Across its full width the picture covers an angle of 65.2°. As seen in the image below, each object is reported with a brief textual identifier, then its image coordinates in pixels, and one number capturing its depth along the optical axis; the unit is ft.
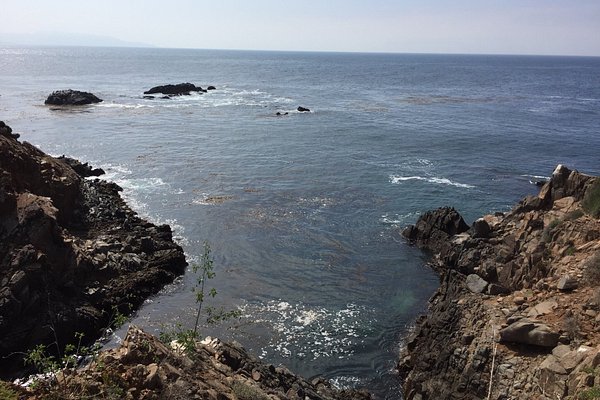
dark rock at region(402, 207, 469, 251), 118.93
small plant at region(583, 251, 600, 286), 62.59
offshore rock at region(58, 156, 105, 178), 159.82
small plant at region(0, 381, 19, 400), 32.51
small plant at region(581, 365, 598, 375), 47.60
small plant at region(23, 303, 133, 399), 35.32
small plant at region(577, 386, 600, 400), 43.88
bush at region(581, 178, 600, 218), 77.97
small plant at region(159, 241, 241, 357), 46.72
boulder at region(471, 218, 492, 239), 105.50
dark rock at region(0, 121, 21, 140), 123.44
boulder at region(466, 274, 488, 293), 78.88
